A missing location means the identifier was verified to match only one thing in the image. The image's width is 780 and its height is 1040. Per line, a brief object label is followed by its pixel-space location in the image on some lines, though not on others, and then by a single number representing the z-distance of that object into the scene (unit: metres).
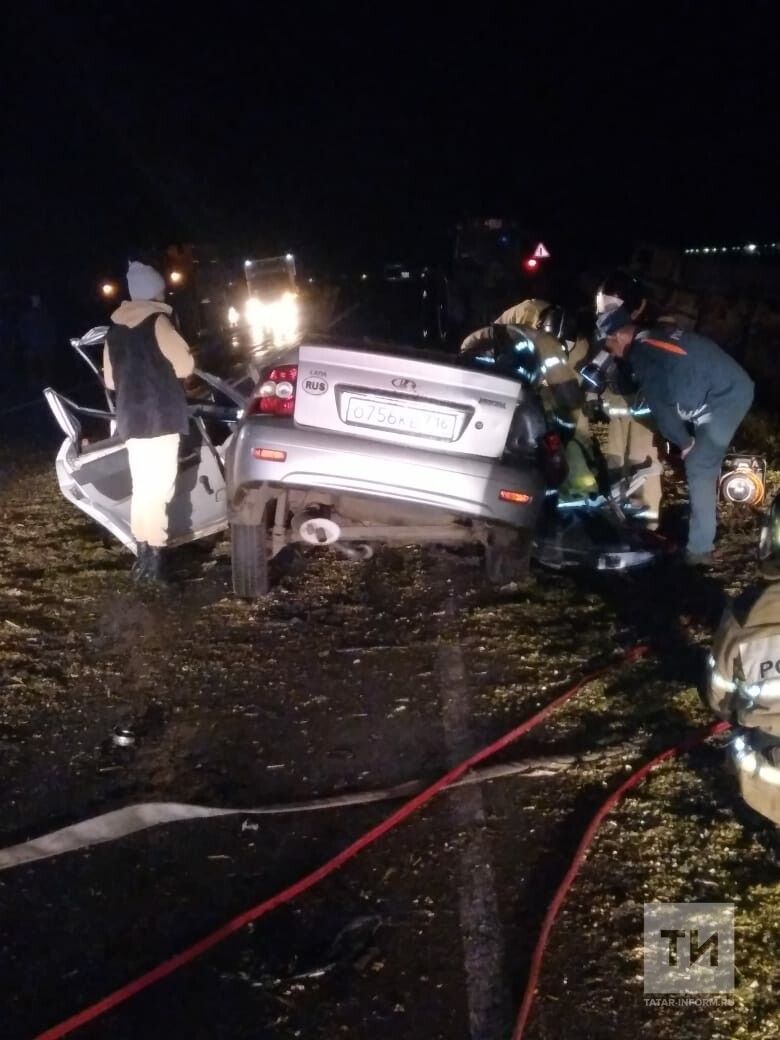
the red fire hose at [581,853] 3.36
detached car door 6.88
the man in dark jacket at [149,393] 6.69
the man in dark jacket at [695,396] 6.98
